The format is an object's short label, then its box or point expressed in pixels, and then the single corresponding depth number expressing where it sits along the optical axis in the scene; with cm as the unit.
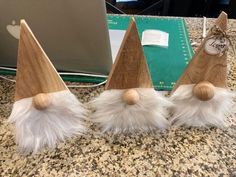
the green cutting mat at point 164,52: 87
